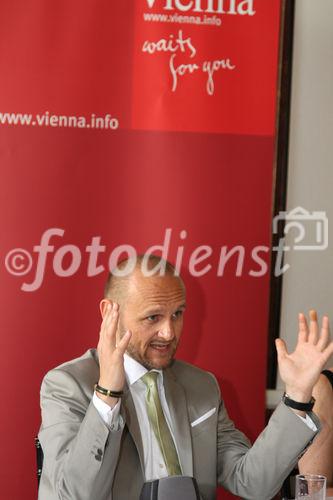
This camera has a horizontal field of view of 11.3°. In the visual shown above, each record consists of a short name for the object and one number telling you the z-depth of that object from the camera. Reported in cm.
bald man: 508
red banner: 789
